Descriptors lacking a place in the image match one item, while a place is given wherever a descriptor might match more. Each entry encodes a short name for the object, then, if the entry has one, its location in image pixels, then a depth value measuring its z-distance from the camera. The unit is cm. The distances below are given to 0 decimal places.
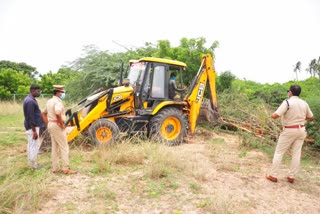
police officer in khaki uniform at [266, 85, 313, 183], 537
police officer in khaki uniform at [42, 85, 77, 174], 531
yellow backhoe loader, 735
